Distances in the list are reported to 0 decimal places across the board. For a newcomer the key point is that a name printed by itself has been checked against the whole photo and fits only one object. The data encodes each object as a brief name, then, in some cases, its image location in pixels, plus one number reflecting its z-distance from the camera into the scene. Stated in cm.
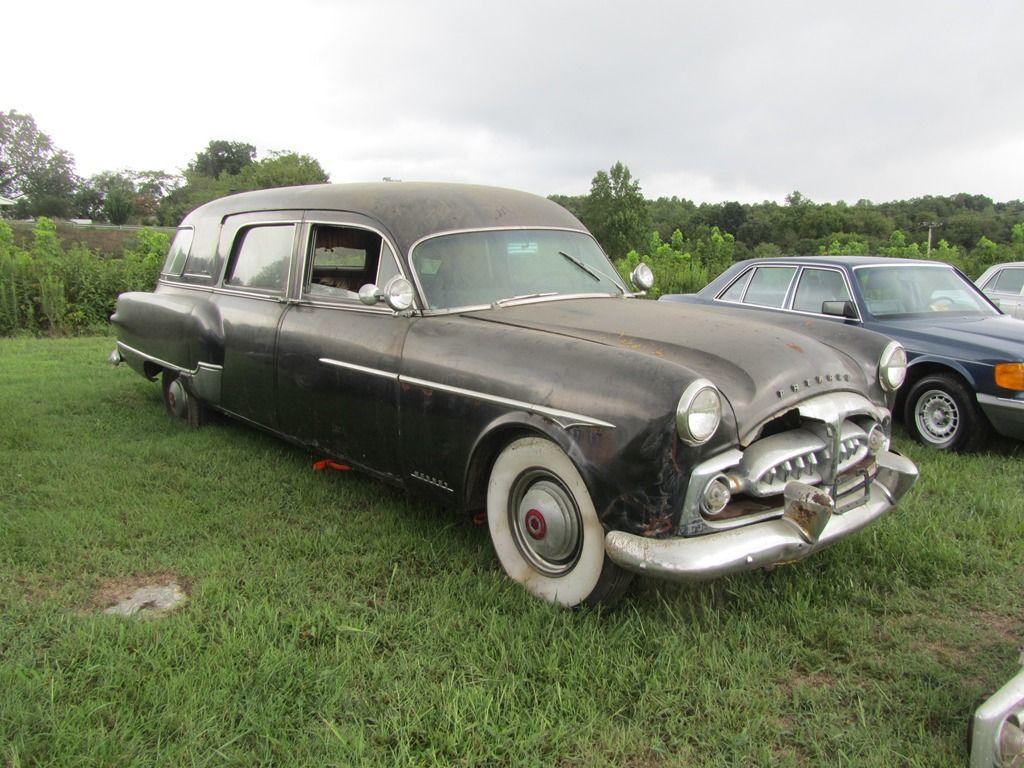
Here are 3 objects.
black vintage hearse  258
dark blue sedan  498
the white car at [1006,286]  848
